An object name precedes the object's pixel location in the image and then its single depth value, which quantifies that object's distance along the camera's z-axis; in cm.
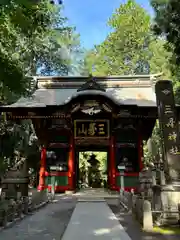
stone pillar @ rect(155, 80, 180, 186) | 579
